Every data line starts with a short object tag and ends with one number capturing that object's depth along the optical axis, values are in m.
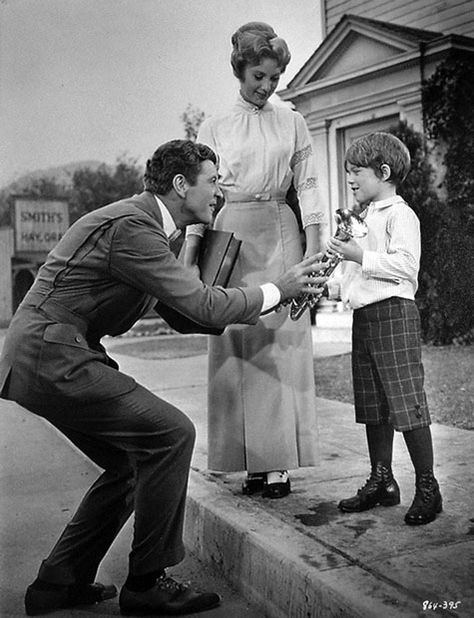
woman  2.70
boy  2.40
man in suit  2.09
